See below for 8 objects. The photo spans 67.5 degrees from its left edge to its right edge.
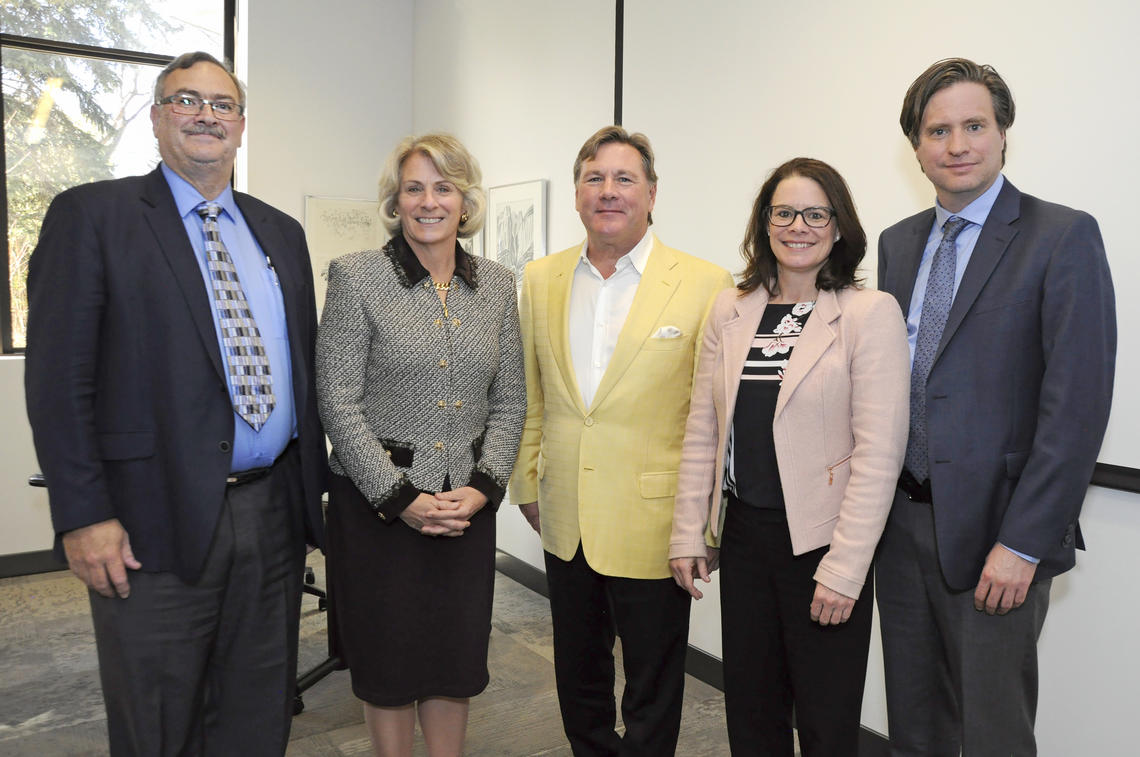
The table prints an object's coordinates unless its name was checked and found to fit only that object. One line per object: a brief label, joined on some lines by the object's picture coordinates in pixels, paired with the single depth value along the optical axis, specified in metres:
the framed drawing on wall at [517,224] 4.49
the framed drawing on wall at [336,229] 5.57
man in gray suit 1.64
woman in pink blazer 1.73
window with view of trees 5.01
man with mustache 1.71
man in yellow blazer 2.13
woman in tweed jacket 2.02
